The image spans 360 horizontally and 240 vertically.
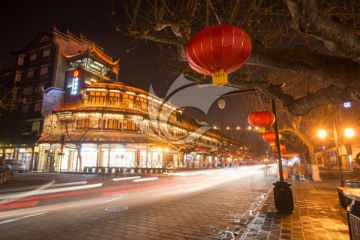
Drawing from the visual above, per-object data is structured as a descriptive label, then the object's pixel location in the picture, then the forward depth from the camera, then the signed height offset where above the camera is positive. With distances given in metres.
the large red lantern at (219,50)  3.57 +1.82
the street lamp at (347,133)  9.92 +1.18
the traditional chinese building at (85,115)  30.16 +6.49
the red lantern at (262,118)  7.84 +1.46
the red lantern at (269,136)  12.59 +1.33
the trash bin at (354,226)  2.70 -0.86
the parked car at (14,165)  27.31 -0.67
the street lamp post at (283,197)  6.79 -1.19
